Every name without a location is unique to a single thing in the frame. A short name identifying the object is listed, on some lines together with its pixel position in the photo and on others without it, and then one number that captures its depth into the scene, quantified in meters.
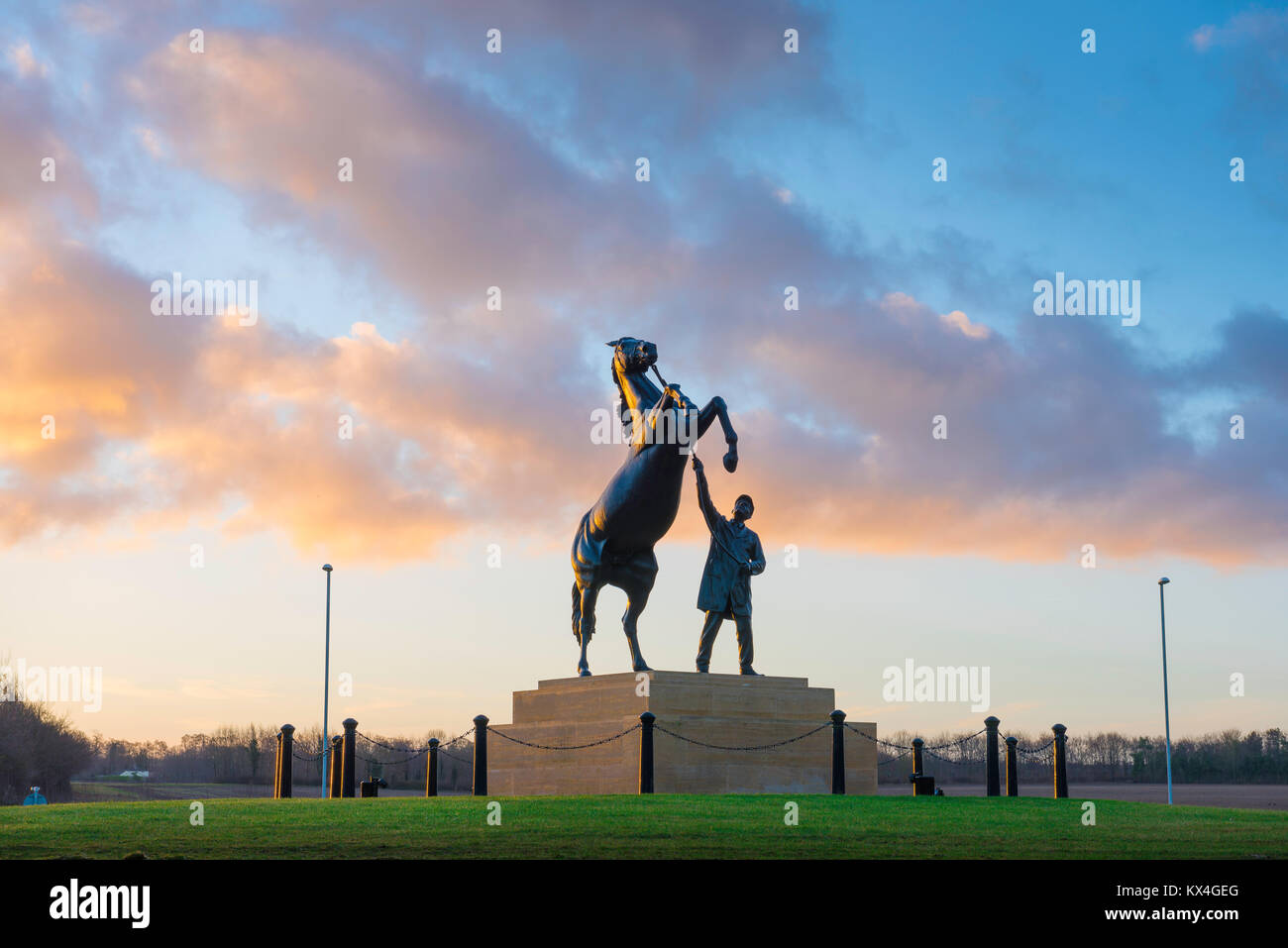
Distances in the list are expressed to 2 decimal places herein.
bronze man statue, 24.77
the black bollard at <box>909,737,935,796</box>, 25.23
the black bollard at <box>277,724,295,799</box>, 28.81
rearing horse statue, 23.09
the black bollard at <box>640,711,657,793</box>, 22.13
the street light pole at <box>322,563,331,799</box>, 42.75
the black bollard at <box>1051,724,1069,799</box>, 25.98
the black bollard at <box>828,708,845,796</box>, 23.42
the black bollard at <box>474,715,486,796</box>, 25.14
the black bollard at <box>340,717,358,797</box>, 28.14
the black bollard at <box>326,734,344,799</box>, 29.67
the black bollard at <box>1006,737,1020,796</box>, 26.41
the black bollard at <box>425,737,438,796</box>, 26.53
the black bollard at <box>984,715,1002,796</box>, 25.36
